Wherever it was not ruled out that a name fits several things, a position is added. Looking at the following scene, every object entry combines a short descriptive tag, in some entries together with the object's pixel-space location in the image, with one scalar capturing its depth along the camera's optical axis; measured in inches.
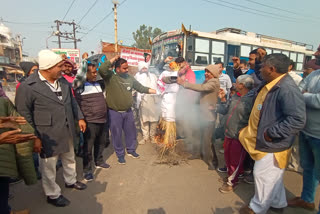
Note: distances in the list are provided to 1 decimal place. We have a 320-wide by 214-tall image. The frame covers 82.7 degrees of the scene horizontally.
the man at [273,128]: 73.6
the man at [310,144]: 82.6
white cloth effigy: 154.9
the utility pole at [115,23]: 495.0
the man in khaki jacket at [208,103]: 122.5
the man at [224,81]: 209.9
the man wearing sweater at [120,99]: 133.6
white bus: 301.4
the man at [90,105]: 120.7
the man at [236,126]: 102.4
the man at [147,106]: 186.5
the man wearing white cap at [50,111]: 87.6
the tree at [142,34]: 1551.4
